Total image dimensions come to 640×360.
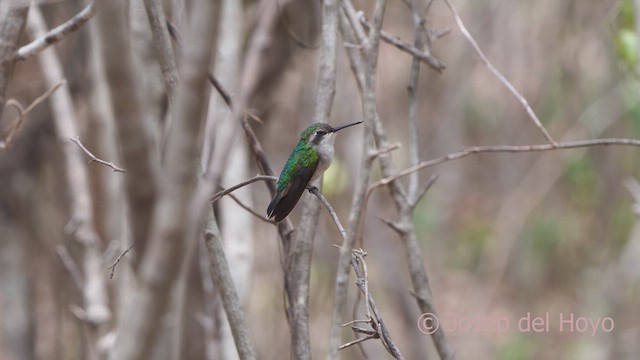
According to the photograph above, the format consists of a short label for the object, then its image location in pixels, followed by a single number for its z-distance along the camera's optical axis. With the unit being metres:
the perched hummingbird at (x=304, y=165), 5.45
